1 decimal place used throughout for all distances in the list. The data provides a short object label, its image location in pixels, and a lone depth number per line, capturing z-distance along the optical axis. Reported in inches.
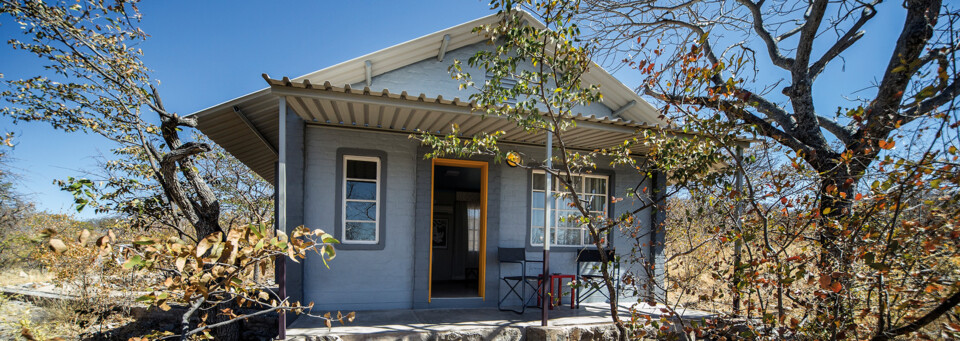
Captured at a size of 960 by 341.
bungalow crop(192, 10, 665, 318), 198.7
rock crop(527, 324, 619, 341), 192.4
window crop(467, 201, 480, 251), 356.8
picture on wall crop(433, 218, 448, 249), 354.6
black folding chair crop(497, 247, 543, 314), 236.4
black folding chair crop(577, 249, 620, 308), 236.3
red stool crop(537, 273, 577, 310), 234.8
